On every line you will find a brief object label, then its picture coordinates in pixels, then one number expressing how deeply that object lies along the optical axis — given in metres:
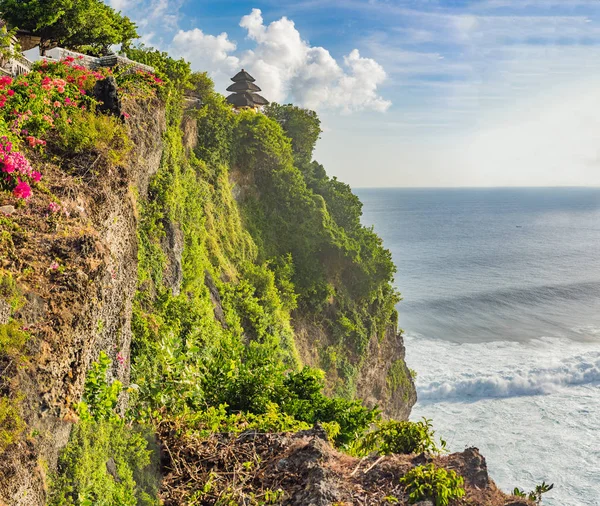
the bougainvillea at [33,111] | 7.25
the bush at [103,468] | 5.20
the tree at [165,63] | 20.22
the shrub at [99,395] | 6.15
